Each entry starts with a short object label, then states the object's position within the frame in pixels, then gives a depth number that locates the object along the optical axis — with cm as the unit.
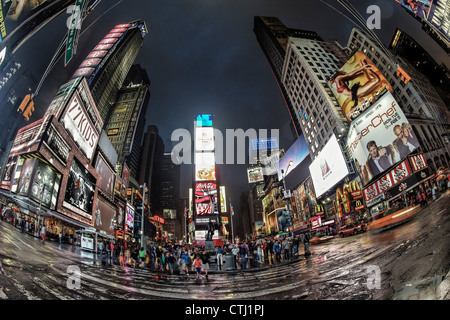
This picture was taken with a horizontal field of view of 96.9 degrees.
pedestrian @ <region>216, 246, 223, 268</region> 1678
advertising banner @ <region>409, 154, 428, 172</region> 1995
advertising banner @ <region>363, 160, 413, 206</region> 2464
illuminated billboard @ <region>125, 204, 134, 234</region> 5478
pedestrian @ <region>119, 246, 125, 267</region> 1707
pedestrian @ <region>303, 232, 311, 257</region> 1622
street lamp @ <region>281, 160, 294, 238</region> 3494
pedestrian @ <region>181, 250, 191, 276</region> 1355
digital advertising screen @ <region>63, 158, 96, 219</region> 1238
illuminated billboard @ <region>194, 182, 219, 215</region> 5062
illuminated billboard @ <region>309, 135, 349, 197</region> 3422
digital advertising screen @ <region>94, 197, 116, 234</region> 3416
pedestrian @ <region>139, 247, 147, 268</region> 1525
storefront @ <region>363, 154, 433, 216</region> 1925
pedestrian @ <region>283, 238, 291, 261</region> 1673
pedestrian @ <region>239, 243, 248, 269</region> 1550
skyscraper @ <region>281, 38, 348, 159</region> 4641
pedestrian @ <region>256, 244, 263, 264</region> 1878
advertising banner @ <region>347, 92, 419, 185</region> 2338
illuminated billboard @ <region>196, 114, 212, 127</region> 6109
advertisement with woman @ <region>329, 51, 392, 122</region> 2953
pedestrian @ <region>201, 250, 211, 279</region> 1166
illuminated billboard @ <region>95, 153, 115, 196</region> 3469
